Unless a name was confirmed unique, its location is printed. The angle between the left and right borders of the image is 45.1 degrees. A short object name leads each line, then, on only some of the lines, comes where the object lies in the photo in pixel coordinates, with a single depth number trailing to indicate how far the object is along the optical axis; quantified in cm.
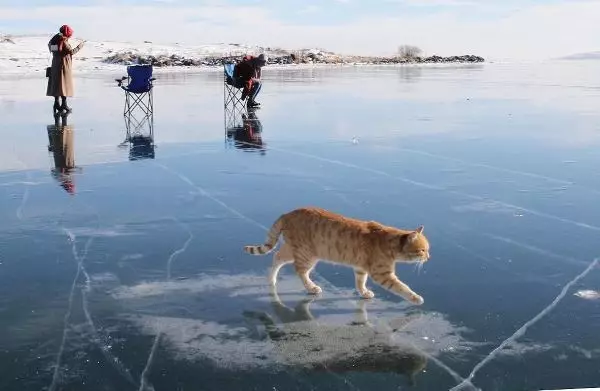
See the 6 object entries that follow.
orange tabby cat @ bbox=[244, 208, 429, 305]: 391
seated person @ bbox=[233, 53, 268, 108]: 1466
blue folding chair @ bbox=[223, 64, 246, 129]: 1379
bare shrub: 6981
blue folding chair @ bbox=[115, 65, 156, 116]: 1342
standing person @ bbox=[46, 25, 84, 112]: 1323
